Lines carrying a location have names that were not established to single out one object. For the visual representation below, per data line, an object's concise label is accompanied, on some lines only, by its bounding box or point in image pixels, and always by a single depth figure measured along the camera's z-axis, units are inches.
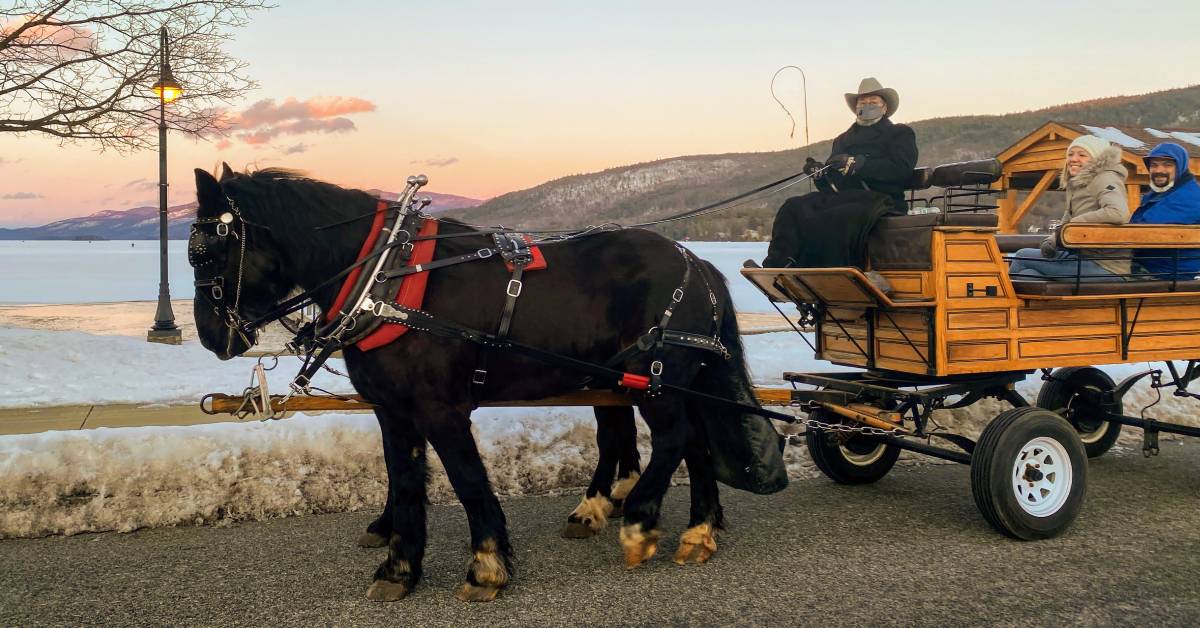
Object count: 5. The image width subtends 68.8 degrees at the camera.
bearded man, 211.0
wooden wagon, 187.8
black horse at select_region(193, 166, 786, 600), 156.9
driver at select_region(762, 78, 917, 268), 199.9
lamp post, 511.5
